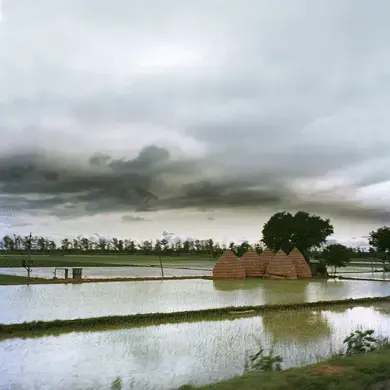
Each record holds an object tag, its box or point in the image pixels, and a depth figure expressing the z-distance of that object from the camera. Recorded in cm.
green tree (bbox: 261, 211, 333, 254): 4550
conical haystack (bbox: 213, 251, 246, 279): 3228
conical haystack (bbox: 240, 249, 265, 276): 3488
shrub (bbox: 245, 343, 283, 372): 777
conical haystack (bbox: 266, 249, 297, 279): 3322
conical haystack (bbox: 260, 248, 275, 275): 3538
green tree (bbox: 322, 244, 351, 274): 4334
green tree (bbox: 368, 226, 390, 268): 5931
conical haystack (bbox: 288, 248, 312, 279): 3478
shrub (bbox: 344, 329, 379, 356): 917
